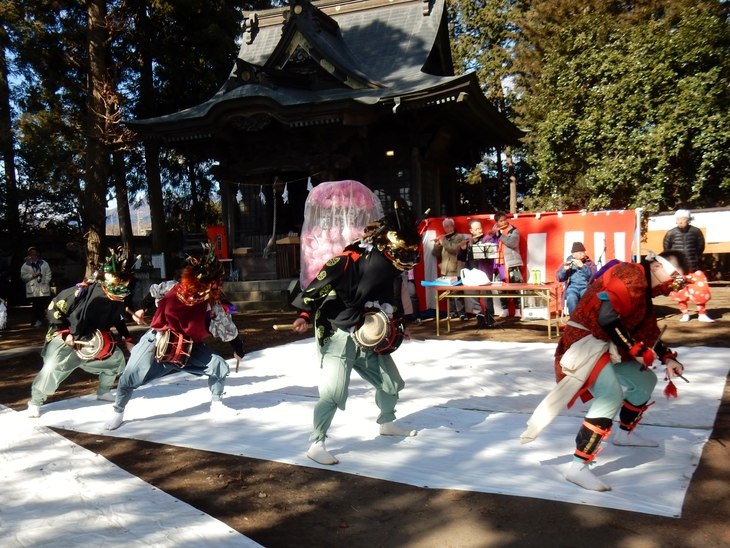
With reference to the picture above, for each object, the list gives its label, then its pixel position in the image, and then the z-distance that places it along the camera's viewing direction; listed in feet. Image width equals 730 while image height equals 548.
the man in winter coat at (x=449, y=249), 33.19
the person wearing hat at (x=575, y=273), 26.55
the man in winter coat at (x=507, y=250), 32.14
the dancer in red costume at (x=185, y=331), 16.65
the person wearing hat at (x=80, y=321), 18.17
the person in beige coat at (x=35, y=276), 39.75
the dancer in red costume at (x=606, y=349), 11.34
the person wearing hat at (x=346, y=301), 13.60
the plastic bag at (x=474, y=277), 29.68
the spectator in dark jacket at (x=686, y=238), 30.96
